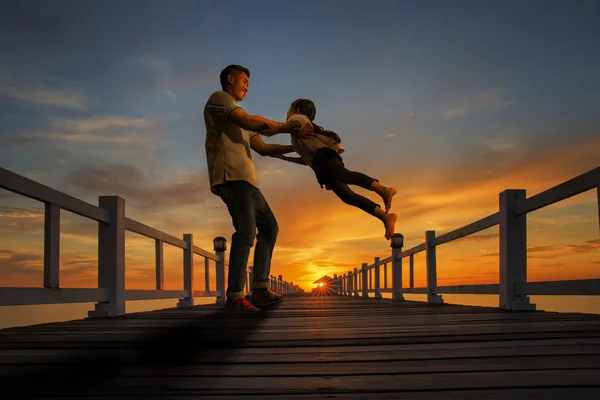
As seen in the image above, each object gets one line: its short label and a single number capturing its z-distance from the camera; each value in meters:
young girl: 5.61
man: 4.29
